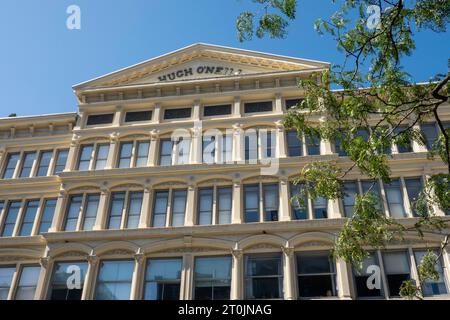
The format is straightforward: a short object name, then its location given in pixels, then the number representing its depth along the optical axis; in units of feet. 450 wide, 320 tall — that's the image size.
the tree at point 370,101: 33.01
